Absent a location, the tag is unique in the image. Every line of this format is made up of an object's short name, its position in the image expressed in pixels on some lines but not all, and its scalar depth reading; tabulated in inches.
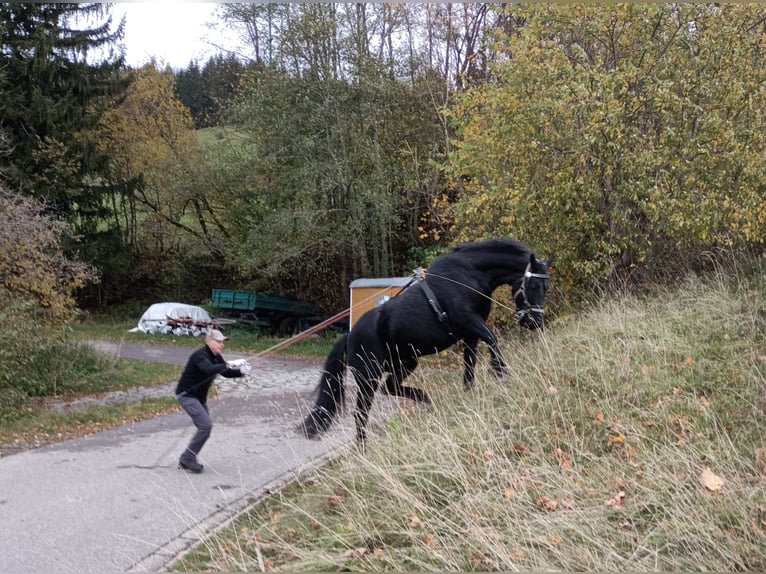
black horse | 255.9
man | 268.8
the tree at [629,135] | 394.0
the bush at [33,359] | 422.9
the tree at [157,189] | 1082.1
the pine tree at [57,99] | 949.8
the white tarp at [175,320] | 962.7
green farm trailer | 987.3
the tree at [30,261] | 459.2
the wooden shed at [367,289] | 593.3
